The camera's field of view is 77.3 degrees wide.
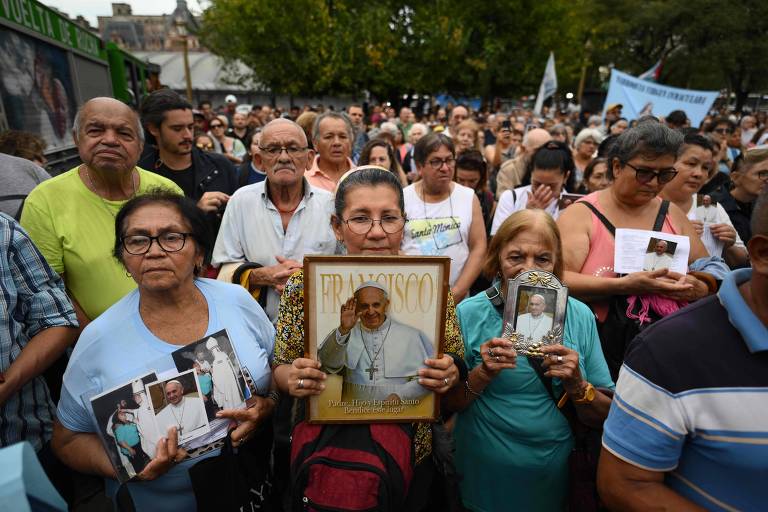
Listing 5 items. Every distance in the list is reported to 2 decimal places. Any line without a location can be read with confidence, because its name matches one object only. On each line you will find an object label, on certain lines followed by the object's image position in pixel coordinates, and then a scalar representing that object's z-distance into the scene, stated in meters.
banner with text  10.79
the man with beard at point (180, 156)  3.60
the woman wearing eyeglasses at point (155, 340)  1.81
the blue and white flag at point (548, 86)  13.38
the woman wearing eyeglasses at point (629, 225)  2.57
